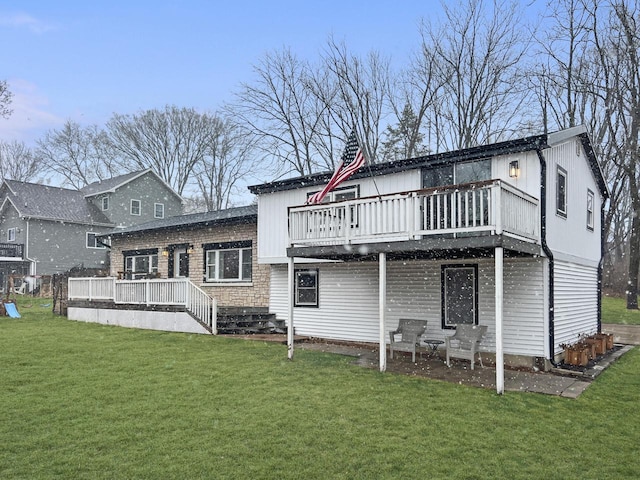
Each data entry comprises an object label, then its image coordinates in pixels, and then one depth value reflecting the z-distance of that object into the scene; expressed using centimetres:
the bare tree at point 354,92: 2977
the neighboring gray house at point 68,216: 3105
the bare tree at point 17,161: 4300
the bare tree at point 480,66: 2614
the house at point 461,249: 934
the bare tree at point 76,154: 4297
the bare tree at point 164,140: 4206
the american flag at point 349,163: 1045
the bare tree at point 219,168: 4125
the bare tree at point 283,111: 3048
